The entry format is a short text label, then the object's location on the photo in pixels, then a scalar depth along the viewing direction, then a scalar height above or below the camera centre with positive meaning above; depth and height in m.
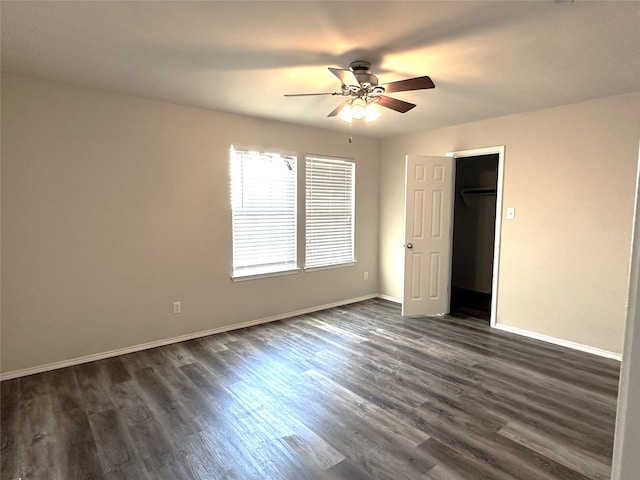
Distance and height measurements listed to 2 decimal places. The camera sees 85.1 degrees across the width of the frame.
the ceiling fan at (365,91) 2.47 +0.91
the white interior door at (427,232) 4.65 -0.28
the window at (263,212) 4.19 -0.02
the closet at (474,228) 5.87 -0.29
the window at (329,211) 4.83 +0.00
